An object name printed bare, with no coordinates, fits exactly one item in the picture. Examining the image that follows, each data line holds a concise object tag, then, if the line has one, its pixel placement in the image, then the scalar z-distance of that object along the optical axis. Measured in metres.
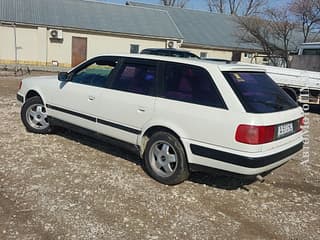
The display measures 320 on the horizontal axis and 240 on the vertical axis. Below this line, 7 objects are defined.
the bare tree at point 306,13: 21.31
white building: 21.16
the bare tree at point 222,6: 46.86
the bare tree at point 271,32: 23.55
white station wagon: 3.63
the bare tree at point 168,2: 48.25
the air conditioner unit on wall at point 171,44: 25.12
